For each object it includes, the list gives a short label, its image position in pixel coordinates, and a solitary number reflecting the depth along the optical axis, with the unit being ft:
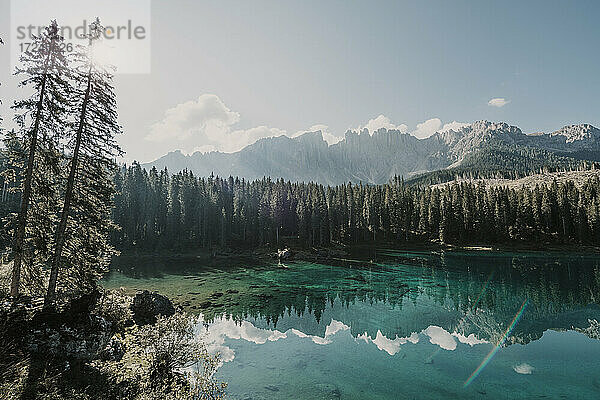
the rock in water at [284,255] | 259.80
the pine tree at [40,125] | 55.93
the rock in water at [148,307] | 82.33
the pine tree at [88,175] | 60.75
